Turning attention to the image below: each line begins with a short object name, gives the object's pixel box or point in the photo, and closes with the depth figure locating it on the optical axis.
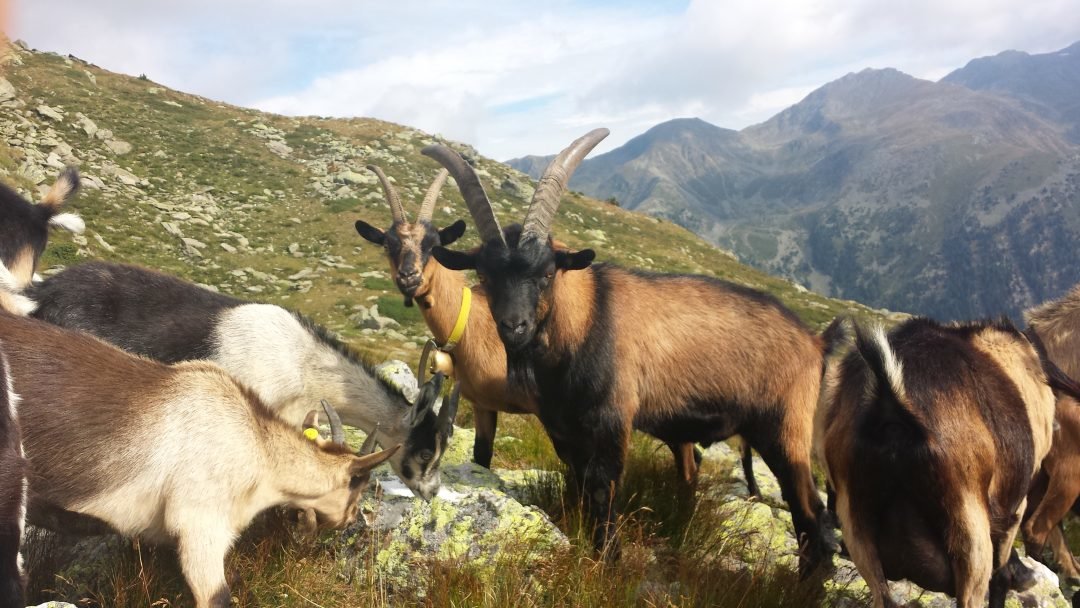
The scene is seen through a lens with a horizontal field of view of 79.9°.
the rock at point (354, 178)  45.84
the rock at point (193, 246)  29.28
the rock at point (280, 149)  50.59
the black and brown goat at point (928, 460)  3.44
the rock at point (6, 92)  36.83
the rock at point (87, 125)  38.72
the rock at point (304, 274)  30.26
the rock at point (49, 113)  38.09
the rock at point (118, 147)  38.62
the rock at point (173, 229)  30.41
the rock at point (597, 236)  54.48
